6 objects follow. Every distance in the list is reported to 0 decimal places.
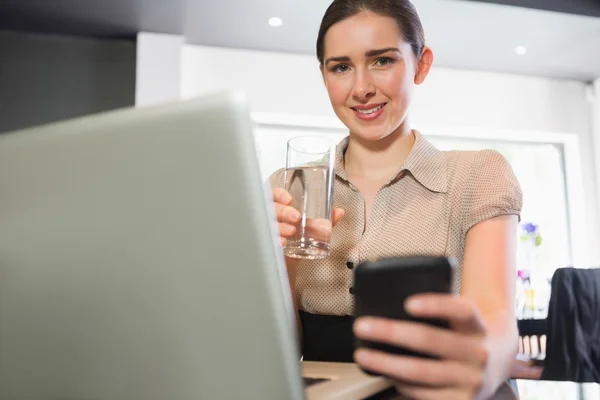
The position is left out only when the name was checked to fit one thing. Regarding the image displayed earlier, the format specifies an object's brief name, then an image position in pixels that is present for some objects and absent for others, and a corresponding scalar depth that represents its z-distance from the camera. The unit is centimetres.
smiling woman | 94
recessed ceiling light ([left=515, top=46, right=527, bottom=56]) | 362
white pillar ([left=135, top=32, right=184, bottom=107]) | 331
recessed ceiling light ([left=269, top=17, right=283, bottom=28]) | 324
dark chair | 218
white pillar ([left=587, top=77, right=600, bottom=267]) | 398
